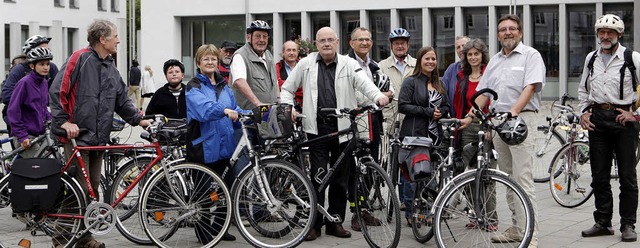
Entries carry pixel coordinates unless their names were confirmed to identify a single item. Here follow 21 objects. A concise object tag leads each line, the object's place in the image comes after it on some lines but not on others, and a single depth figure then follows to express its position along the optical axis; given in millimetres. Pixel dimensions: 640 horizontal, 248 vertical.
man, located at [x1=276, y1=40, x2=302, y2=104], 11164
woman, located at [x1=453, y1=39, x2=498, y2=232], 9078
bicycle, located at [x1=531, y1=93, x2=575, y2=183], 12805
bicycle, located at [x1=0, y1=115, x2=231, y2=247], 7500
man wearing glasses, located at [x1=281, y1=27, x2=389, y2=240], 8516
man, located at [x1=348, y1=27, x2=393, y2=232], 8542
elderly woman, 8141
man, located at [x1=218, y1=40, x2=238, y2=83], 11306
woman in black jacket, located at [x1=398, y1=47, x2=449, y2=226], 9039
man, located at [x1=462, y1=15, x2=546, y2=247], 8000
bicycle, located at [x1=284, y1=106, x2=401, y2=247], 7637
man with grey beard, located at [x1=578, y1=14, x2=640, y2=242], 8477
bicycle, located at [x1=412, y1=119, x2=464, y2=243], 8141
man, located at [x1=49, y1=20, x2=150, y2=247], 7781
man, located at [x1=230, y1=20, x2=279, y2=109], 9133
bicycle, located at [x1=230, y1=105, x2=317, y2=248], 7820
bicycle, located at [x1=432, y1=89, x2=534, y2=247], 7113
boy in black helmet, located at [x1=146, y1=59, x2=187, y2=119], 9914
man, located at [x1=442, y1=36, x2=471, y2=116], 9412
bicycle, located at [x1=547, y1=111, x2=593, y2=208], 10742
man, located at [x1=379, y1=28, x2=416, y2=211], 10414
